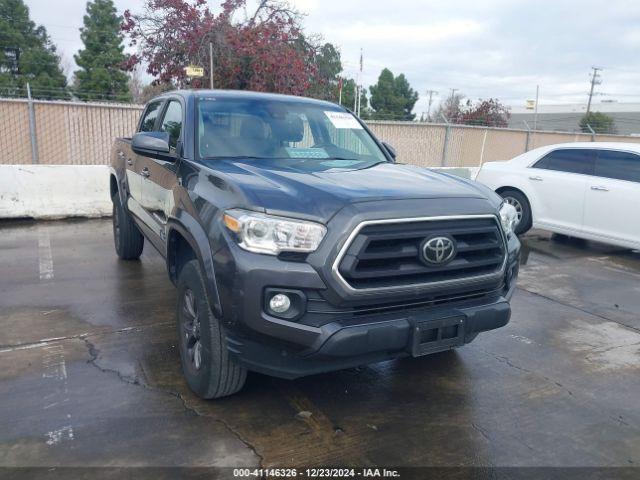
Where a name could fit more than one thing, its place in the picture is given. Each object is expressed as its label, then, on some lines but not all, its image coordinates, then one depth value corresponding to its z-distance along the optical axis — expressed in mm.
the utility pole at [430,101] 56912
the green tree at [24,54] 37125
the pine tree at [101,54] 36750
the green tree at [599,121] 38031
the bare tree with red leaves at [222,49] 13281
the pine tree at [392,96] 51844
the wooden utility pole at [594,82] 59656
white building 50156
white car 7496
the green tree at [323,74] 16055
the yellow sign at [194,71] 10336
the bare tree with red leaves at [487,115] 32625
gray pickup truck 2725
